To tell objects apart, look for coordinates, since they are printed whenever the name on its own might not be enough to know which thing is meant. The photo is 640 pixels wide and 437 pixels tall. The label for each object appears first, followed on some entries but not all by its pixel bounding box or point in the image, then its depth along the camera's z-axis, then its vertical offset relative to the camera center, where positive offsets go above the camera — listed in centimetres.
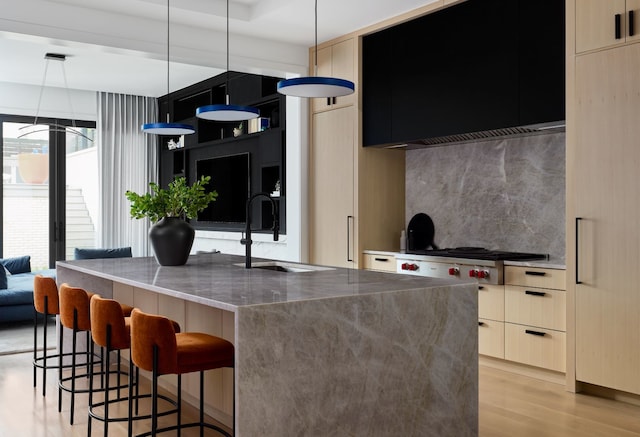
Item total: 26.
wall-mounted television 788 +34
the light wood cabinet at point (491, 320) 482 -82
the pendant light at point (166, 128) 502 +65
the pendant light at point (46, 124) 784 +125
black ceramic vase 412 -18
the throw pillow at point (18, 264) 782 -63
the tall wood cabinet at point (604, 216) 396 -2
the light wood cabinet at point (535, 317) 442 -73
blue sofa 661 -88
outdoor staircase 912 -15
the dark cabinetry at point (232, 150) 730 +80
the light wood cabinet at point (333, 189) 617 +22
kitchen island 251 -59
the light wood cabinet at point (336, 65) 617 +143
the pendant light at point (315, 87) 352 +70
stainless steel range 481 -40
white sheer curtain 916 +72
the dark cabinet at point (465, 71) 455 +111
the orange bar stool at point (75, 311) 379 -58
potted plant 412 -2
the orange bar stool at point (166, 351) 284 -63
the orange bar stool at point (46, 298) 435 -57
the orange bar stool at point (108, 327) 330 -59
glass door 863 +28
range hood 480 +62
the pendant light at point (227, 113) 407 +64
